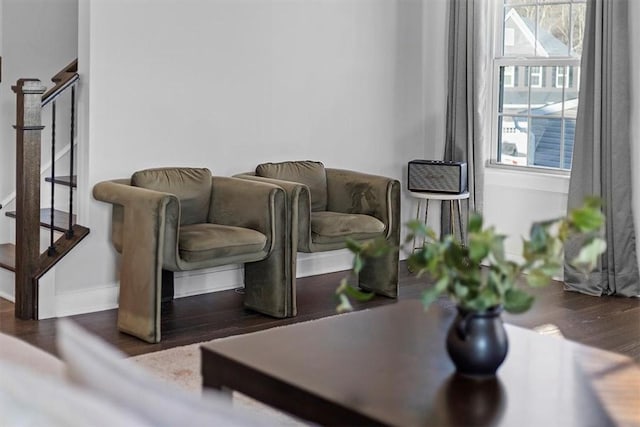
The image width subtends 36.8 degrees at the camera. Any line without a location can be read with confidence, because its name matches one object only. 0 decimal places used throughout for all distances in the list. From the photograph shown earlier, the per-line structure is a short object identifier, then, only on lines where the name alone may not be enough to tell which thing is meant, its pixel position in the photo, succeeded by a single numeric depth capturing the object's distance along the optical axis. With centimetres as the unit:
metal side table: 631
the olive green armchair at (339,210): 522
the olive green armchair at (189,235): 466
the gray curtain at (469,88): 651
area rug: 369
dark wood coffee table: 241
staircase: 486
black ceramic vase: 257
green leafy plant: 229
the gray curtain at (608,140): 567
